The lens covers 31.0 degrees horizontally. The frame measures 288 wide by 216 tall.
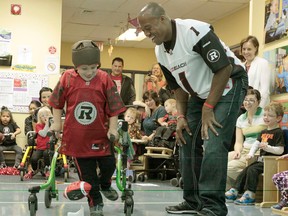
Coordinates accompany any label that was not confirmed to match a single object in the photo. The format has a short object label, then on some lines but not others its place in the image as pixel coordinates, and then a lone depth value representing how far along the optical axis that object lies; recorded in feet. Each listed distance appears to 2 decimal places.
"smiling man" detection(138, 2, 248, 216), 7.21
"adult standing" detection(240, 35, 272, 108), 13.14
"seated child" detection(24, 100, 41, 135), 19.61
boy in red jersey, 8.19
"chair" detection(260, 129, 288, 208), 10.98
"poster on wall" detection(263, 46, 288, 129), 12.68
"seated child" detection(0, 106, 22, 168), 18.83
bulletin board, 23.09
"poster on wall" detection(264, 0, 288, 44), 12.77
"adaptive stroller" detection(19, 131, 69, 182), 12.97
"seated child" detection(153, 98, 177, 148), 16.59
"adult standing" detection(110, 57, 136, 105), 19.35
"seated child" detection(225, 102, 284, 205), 11.65
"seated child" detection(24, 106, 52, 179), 14.42
